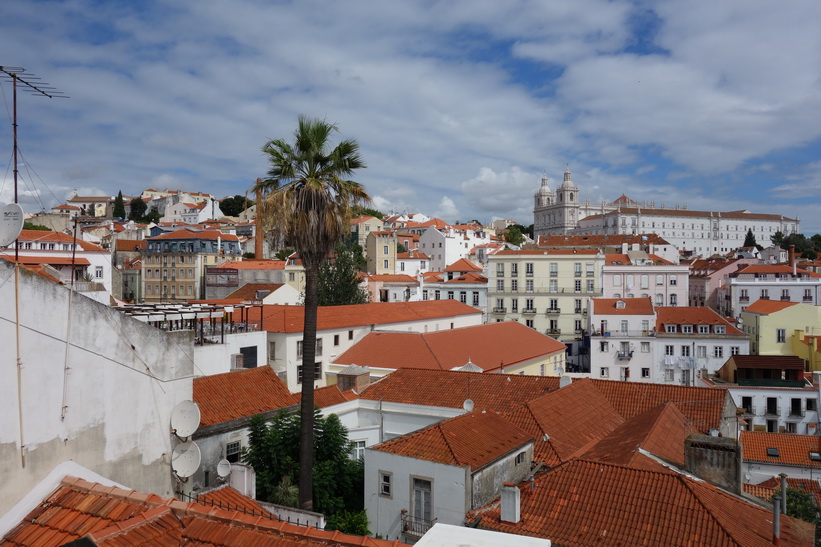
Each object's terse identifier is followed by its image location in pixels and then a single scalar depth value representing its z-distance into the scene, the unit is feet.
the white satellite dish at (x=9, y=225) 21.52
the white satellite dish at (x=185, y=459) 28.48
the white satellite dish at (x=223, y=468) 41.89
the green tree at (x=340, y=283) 164.35
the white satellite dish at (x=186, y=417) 27.78
